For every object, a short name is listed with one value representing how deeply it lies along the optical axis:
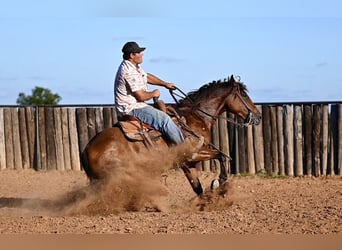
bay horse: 11.37
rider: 11.53
